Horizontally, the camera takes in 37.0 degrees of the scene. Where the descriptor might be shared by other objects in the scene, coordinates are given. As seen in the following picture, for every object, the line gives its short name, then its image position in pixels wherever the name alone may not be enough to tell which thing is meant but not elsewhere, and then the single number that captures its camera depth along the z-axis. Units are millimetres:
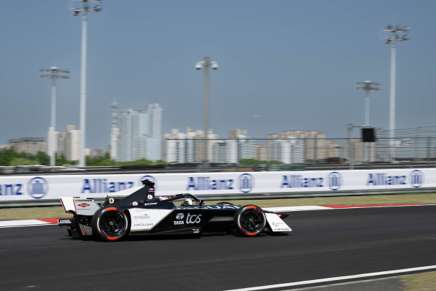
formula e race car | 11367
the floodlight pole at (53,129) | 49178
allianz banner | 18969
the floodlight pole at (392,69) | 49500
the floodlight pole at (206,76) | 34500
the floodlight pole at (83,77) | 41531
